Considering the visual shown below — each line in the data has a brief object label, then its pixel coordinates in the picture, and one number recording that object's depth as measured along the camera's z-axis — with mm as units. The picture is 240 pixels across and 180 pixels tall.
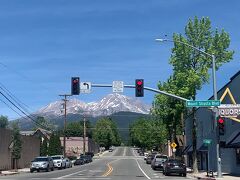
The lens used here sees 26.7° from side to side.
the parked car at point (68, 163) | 69519
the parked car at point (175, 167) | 44250
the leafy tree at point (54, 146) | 91688
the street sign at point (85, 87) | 34656
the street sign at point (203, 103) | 35322
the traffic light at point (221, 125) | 34594
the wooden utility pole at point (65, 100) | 90300
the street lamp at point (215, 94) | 35156
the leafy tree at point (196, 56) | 45062
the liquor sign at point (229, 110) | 34375
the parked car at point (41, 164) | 54000
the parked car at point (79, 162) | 86750
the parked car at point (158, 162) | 58247
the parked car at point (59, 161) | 63562
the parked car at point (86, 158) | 92688
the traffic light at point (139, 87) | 33375
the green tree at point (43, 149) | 88188
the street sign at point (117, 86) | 34812
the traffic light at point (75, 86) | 33338
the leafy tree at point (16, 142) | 57469
